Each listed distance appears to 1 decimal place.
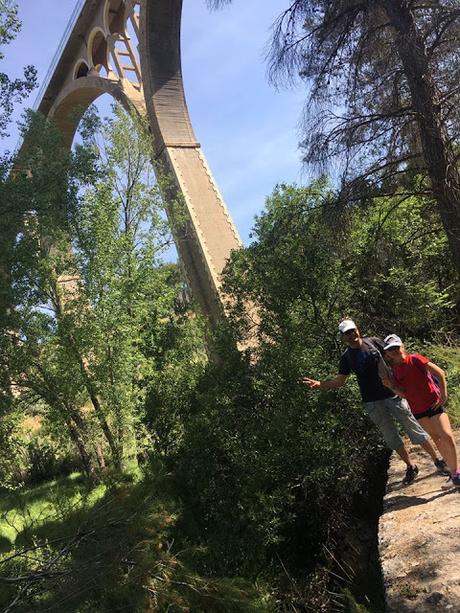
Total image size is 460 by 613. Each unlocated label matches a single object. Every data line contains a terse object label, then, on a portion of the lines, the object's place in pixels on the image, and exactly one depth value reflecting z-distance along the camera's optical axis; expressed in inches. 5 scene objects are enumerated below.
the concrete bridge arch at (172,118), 600.7
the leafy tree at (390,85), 211.5
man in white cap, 170.7
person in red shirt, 154.2
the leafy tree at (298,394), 233.5
